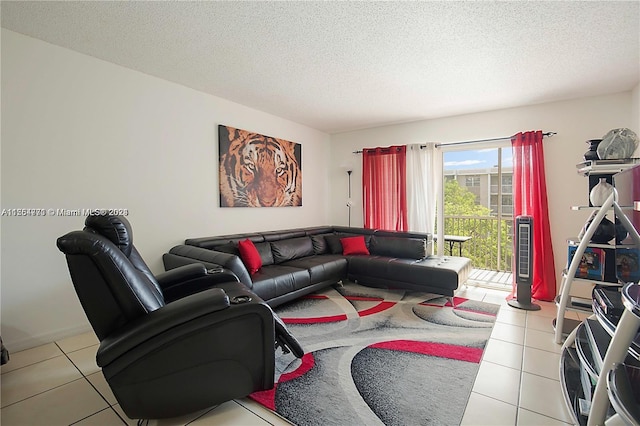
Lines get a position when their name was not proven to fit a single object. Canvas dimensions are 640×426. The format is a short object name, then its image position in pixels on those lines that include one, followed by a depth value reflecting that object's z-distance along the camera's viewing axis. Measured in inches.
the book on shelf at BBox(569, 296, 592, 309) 107.4
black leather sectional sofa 123.5
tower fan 138.3
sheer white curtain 187.5
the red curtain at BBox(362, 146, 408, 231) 195.2
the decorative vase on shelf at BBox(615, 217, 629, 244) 102.8
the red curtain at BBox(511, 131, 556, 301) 151.0
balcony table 188.9
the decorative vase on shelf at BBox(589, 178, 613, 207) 105.0
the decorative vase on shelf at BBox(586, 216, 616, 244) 105.4
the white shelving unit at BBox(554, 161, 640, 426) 47.1
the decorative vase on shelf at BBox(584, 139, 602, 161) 112.5
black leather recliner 58.4
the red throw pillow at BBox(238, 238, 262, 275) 134.7
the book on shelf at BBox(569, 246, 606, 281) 105.8
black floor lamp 219.7
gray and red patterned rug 69.6
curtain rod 152.8
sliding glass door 186.2
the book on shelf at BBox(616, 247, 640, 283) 91.7
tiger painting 157.2
